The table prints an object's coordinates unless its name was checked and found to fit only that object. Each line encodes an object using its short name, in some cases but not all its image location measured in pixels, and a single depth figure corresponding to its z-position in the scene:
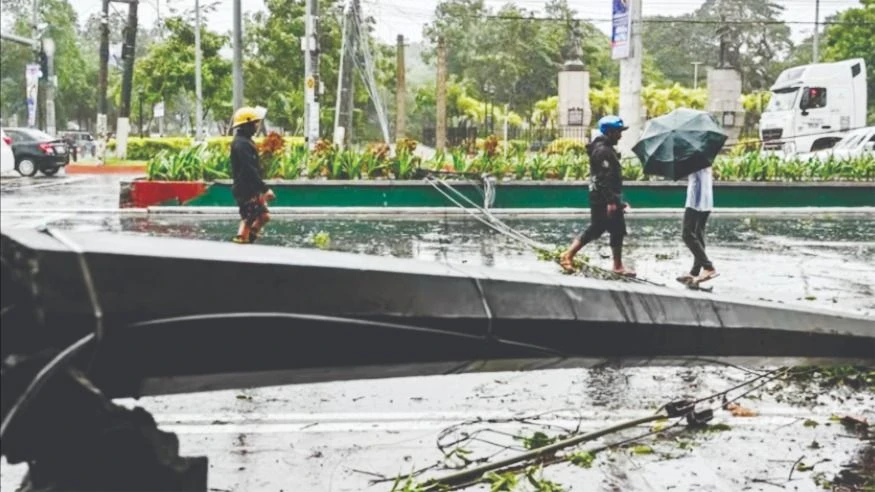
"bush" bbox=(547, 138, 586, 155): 32.34
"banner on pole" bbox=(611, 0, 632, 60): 19.69
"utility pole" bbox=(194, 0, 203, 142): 18.13
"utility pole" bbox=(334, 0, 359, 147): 26.05
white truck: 34.34
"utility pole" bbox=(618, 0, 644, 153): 20.06
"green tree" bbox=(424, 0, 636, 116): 57.96
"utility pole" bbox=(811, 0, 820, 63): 48.37
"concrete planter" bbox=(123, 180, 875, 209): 17.02
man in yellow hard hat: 10.81
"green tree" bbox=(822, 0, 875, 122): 47.91
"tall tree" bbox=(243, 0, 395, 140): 40.84
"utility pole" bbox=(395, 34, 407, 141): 33.47
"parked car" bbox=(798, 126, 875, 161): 27.34
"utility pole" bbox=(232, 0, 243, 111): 18.91
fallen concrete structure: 1.74
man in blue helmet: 10.46
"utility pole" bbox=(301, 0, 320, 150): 22.11
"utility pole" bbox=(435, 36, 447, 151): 31.27
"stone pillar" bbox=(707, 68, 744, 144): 43.12
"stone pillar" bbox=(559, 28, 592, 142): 38.31
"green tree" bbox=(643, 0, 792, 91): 76.44
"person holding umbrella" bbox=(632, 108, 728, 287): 10.03
